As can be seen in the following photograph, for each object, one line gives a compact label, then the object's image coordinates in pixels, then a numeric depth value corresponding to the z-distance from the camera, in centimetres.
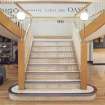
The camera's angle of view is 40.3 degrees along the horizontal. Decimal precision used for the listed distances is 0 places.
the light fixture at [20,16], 359
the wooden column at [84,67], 386
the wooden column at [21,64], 379
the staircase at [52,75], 364
